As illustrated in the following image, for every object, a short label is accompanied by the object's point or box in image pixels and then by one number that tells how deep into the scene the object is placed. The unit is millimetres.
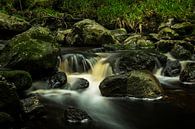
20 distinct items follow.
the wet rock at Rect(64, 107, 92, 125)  7289
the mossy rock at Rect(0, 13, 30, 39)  15656
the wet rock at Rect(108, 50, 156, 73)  11070
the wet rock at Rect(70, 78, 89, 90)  9955
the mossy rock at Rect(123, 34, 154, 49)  13930
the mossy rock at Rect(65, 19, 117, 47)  14367
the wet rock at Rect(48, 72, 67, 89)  9948
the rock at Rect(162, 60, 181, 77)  11208
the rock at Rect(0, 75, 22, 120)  6984
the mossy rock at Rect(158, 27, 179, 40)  14492
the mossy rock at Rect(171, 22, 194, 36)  14992
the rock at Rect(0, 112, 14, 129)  6770
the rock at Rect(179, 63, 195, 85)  10484
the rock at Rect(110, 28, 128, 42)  15142
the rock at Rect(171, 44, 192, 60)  12492
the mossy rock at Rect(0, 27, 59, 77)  9914
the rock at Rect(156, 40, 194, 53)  13189
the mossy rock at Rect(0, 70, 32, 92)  8703
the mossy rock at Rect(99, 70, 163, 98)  9031
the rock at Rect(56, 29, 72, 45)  14905
